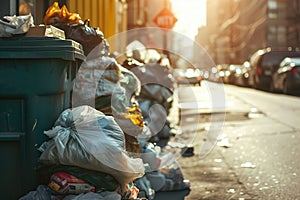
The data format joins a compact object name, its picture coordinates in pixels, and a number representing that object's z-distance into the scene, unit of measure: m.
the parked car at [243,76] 34.59
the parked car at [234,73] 40.19
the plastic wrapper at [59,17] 4.75
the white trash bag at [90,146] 3.53
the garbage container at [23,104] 3.70
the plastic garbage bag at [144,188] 4.77
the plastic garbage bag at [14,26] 3.75
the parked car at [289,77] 20.80
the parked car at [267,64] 26.62
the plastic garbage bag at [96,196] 3.48
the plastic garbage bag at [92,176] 3.57
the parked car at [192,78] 36.34
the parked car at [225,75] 46.72
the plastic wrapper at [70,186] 3.54
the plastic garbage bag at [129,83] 5.62
